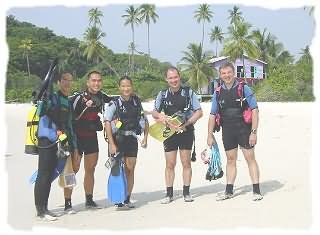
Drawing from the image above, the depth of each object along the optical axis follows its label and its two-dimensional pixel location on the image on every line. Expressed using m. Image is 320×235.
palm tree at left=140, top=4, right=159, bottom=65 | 73.20
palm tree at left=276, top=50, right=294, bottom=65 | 62.81
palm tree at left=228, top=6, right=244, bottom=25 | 67.62
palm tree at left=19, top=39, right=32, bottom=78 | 62.50
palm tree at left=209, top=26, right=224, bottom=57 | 77.62
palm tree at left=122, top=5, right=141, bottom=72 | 75.44
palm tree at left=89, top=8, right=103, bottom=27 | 65.97
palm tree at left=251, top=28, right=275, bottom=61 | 61.49
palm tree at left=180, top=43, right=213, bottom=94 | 58.66
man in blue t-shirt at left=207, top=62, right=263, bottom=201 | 6.05
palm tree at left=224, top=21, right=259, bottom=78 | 54.78
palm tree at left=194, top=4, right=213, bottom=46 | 73.24
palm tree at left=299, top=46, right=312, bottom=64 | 45.43
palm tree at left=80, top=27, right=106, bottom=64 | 64.25
